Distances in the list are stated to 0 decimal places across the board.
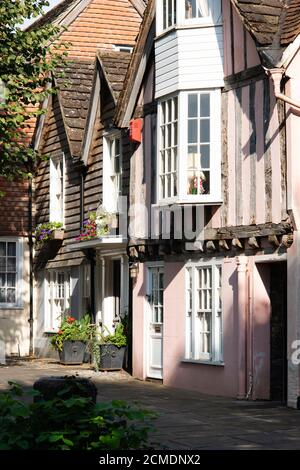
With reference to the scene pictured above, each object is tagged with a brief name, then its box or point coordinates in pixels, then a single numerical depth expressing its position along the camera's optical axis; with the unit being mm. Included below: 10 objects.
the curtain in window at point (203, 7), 19547
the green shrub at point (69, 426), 8977
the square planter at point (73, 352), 24703
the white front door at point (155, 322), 21422
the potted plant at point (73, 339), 24531
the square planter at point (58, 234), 27234
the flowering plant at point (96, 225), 23906
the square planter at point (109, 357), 22812
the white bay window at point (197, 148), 19047
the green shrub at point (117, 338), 22891
